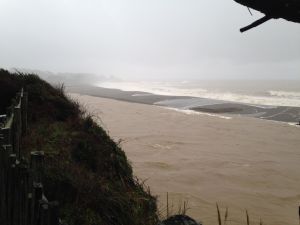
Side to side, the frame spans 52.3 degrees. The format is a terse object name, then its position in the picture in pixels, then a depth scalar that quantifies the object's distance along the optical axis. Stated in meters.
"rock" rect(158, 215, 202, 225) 2.80
